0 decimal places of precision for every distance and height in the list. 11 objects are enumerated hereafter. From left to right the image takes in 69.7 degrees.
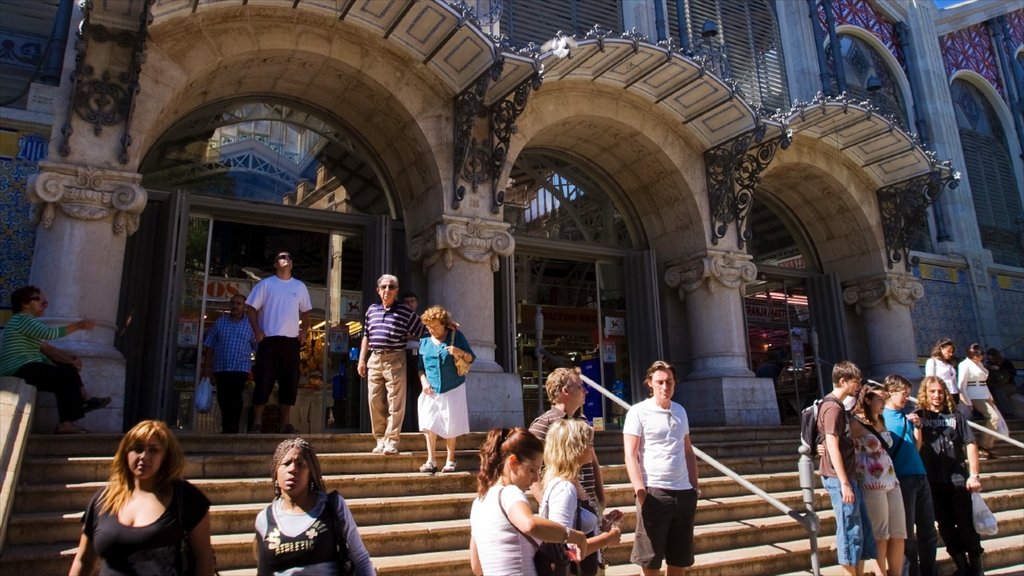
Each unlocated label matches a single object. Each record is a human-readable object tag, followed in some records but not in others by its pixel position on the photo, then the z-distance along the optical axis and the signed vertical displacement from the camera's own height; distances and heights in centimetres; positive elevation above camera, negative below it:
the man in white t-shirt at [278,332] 677 +115
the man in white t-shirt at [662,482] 419 -21
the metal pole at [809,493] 502 -37
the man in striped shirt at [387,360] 613 +79
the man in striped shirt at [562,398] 399 +27
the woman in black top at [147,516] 262 -19
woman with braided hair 274 -26
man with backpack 453 -31
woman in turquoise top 572 +54
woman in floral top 475 -37
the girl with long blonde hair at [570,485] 309 -15
